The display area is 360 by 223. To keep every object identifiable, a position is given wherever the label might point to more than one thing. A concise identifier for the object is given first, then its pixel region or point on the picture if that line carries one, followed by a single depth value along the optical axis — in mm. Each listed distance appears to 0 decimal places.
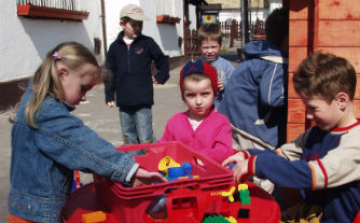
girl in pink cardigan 2395
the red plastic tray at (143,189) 1574
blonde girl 1717
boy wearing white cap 4426
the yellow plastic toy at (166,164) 2115
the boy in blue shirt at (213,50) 3818
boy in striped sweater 1754
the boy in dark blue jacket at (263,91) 2793
